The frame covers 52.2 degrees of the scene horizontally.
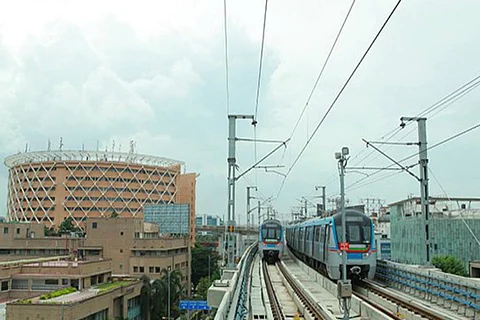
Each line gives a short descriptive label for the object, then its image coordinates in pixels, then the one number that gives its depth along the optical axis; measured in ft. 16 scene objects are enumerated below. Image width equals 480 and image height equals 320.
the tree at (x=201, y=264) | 221.05
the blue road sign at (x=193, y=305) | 92.48
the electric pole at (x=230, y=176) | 58.34
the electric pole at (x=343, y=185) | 36.82
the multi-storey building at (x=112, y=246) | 174.09
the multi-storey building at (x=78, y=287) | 104.17
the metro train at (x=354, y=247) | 59.77
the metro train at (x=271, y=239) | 108.47
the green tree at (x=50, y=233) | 252.28
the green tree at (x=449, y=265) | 110.11
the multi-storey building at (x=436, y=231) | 146.72
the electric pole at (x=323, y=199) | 130.72
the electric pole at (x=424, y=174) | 56.70
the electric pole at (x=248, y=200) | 131.85
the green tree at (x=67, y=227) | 265.54
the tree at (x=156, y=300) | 135.54
